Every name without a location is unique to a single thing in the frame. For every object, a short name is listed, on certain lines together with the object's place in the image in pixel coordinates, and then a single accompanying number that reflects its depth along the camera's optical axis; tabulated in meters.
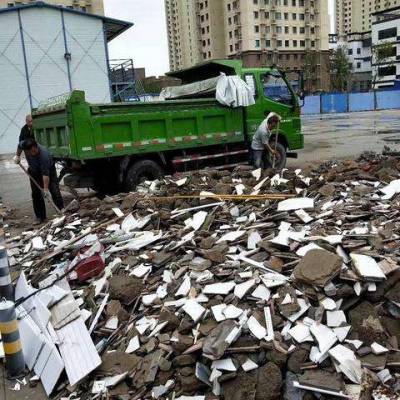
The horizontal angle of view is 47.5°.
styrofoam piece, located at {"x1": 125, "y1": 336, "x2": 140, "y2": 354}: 3.87
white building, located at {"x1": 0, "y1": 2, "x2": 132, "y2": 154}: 24.72
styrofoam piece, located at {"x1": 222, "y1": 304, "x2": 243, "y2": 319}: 3.79
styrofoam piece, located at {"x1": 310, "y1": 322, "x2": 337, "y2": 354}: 3.38
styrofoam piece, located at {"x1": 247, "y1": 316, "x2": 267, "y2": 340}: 3.55
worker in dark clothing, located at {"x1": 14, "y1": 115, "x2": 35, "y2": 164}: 10.31
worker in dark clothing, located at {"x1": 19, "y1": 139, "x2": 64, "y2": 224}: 8.22
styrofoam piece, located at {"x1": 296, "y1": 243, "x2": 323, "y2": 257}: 4.36
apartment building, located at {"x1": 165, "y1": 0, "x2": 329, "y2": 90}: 86.81
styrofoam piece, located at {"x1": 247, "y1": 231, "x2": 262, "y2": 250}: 4.93
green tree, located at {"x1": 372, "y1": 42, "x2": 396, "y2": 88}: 63.03
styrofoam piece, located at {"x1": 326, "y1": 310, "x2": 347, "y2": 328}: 3.57
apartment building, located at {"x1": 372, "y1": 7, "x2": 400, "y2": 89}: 76.66
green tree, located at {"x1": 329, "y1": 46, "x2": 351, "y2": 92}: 71.44
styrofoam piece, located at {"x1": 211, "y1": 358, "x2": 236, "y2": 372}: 3.39
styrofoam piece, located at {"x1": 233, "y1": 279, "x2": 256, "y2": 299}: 4.02
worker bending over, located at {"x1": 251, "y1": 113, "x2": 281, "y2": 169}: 9.58
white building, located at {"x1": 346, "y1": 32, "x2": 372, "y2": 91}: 98.46
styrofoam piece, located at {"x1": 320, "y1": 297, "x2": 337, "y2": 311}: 3.67
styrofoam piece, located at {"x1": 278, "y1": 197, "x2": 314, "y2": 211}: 5.82
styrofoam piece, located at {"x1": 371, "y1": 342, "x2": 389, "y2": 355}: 3.35
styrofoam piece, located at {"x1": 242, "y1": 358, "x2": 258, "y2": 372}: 3.37
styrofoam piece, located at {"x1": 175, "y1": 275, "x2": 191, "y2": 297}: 4.33
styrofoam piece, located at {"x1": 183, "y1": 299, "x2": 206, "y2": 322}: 3.87
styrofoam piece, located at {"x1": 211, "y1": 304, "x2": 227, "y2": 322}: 3.80
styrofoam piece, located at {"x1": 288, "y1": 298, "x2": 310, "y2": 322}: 3.67
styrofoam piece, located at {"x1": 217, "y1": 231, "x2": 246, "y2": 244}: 5.21
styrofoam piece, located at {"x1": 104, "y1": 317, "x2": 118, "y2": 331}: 4.20
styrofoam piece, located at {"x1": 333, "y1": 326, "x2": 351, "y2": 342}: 3.47
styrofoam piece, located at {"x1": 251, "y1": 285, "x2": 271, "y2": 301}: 3.94
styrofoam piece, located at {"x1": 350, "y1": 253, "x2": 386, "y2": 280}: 3.70
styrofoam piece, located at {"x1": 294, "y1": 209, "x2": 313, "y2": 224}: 5.39
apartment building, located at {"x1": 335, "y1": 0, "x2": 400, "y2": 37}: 141.12
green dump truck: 8.97
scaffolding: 28.48
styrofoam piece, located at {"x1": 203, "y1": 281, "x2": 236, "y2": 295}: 4.12
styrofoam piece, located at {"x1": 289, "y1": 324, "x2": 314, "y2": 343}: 3.48
